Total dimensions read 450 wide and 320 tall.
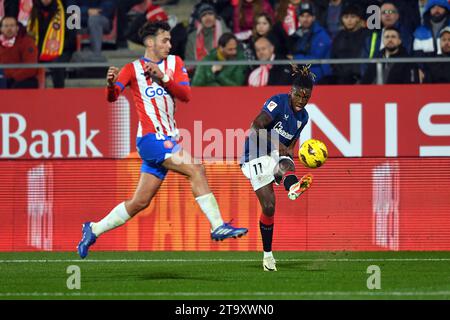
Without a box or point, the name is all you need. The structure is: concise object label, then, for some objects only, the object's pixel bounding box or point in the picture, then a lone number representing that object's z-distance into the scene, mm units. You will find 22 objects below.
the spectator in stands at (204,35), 16906
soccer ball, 12414
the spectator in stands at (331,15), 16859
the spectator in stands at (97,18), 17500
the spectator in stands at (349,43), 16094
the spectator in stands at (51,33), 17031
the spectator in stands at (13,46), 16844
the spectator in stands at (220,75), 16250
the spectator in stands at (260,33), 16609
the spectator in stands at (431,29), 16156
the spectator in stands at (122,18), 17656
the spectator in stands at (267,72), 16047
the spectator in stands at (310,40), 16453
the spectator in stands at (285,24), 16688
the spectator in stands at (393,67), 15898
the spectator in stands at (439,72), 15734
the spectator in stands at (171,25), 17000
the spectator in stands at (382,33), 16281
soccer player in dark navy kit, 12133
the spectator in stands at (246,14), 17125
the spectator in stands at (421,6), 16438
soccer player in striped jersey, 11273
